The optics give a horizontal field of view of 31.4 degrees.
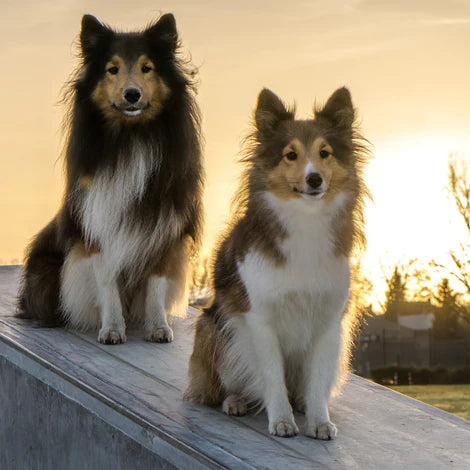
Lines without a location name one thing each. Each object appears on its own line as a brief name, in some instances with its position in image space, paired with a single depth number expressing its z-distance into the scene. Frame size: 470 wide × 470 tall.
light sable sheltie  3.35
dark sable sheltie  4.94
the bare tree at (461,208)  18.02
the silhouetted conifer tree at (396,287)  20.96
